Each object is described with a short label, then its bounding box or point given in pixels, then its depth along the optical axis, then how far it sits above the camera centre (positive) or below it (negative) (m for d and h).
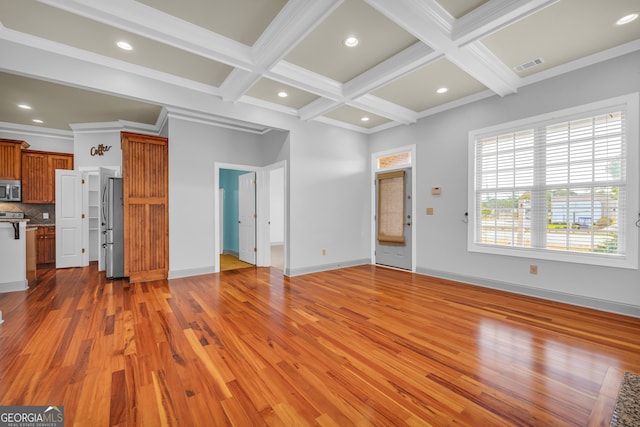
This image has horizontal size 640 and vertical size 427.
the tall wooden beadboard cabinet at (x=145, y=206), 4.46 +0.08
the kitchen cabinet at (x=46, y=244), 5.89 -0.73
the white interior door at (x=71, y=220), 5.53 -0.19
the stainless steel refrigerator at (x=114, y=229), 4.74 -0.32
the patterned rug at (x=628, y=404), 1.53 -1.18
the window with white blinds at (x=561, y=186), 3.16 +0.34
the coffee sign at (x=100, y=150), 5.95 +1.34
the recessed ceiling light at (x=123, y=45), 3.02 +1.87
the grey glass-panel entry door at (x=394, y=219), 5.40 -0.16
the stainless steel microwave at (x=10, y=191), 5.66 +0.41
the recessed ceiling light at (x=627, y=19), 2.58 +1.87
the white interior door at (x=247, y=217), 5.94 -0.14
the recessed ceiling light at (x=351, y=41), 2.95 +1.88
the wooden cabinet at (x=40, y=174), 5.86 +0.81
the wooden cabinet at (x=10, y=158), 5.56 +1.08
